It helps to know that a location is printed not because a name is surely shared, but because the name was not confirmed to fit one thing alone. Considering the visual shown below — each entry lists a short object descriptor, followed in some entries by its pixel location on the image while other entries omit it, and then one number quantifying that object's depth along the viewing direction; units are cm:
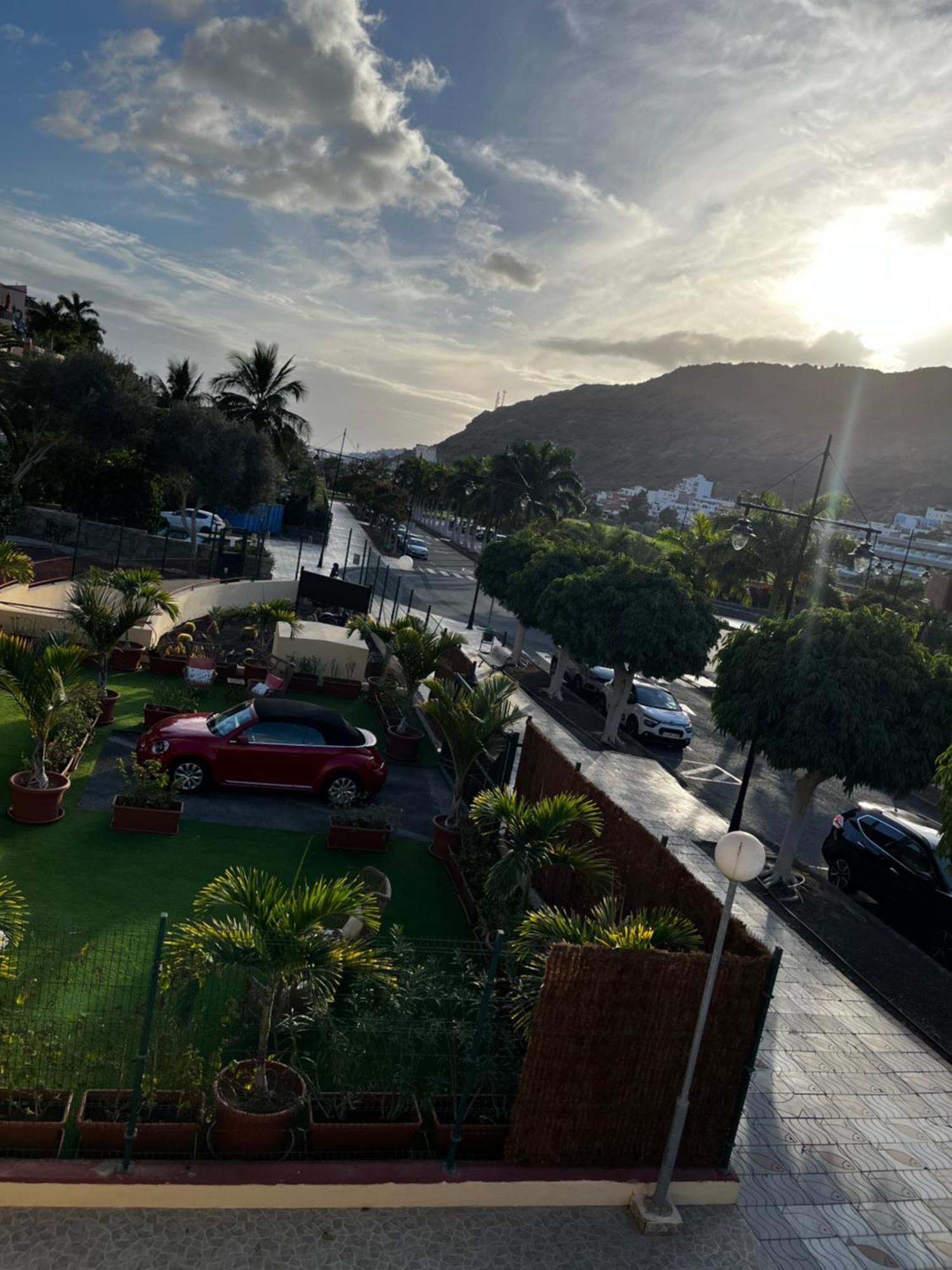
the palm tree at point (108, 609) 1487
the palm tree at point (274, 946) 626
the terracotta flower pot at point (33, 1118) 600
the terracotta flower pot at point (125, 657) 1939
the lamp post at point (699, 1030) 609
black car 1280
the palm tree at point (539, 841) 912
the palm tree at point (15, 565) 1955
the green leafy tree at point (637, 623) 2048
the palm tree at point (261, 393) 4428
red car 1323
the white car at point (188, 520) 4222
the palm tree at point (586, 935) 700
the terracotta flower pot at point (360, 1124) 652
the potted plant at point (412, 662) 1720
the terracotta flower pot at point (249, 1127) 624
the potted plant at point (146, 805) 1162
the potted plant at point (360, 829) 1237
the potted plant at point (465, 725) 1210
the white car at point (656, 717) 2330
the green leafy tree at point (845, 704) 1280
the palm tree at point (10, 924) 648
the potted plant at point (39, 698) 1087
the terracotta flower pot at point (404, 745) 1714
